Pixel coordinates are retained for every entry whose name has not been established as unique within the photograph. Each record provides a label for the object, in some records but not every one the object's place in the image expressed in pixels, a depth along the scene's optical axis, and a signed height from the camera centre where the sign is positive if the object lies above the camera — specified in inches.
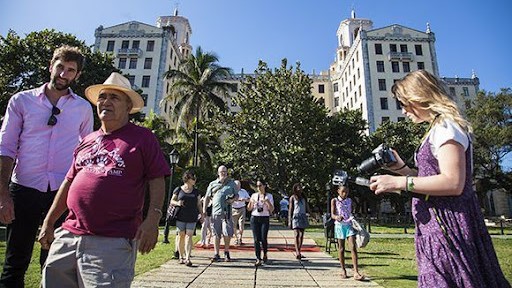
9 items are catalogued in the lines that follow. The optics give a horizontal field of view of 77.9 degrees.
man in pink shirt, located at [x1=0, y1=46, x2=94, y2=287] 101.1 +21.1
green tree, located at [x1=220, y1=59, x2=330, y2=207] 928.3 +247.6
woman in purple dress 66.4 +3.0
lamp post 534.4 +97.5
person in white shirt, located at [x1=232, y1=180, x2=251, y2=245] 422.3 +8.5
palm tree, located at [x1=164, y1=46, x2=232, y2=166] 1090.7 +427.2
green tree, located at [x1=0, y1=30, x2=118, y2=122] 805.2 +383.4
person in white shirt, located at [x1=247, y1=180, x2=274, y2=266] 289.7 -1.9
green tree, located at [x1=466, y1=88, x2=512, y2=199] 1309.1 +337.0
